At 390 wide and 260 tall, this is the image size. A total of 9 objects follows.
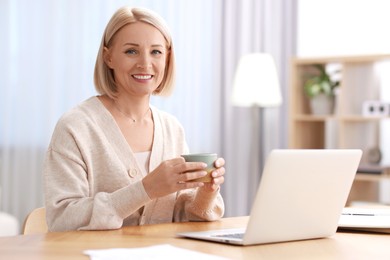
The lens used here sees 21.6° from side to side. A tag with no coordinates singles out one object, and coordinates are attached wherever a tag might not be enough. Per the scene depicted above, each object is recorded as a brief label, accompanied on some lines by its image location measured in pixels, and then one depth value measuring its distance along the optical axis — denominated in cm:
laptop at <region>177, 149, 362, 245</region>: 214
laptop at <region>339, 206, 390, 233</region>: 244
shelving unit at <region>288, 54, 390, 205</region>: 549
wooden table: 208
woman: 241
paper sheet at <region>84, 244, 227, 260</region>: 200
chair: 256
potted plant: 567
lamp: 558
